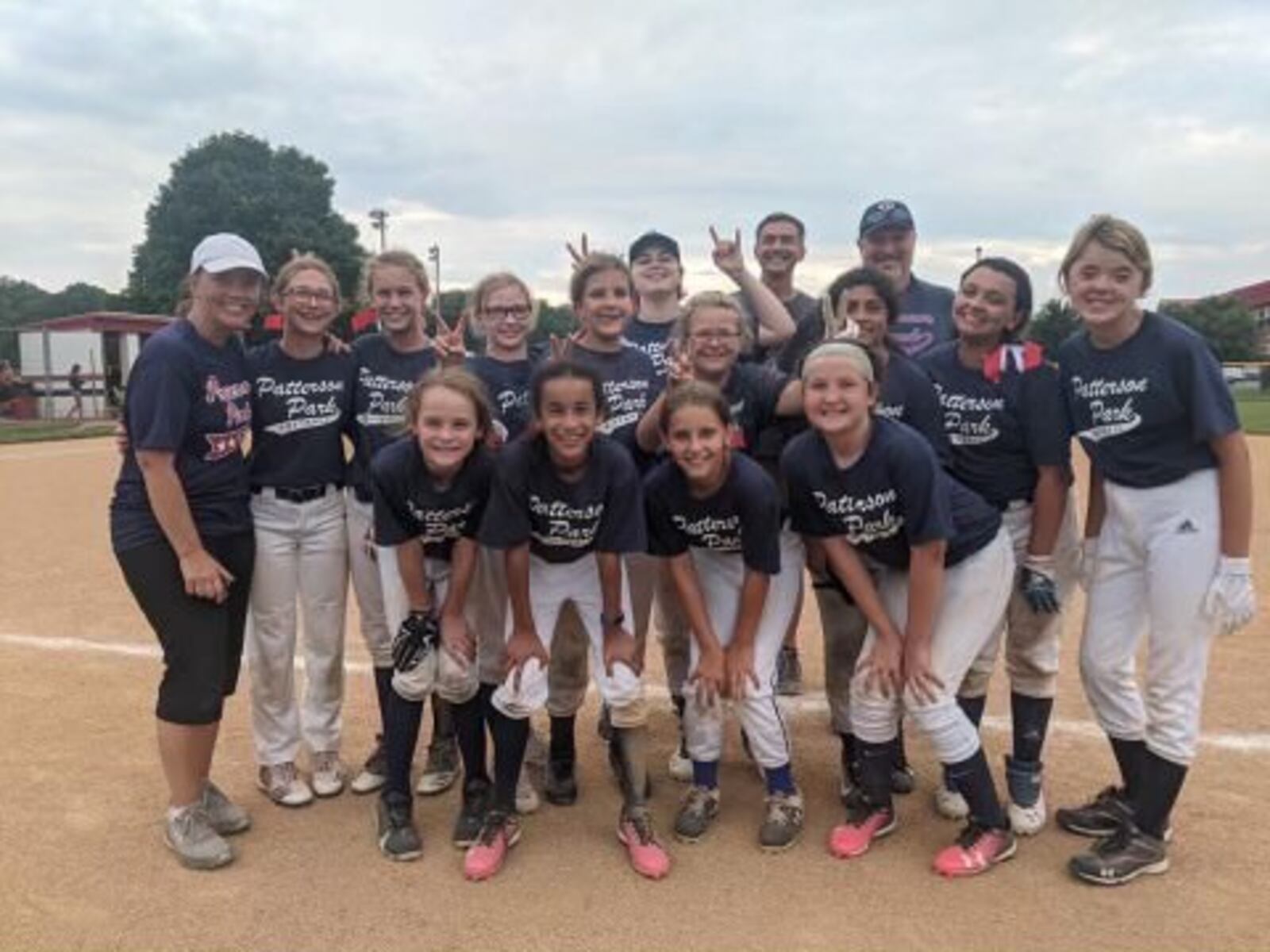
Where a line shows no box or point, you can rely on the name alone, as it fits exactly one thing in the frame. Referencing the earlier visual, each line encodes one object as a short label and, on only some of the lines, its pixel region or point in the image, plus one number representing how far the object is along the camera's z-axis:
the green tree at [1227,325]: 54.97
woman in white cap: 3.42
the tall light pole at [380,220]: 52.47
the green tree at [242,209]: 54.78
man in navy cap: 4.57
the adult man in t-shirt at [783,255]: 4.90
